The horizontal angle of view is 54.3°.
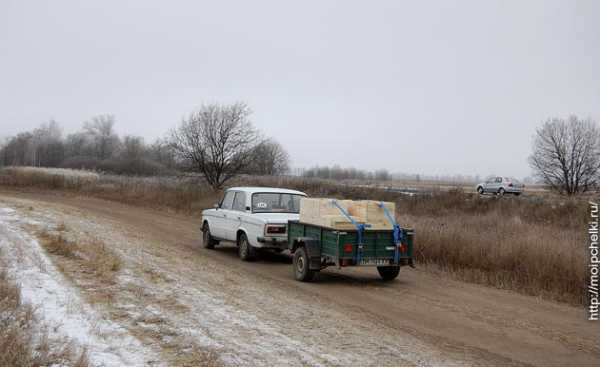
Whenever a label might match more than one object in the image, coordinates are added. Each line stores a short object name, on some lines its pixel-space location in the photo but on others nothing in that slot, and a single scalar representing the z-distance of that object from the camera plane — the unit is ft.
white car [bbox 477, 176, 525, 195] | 141.79
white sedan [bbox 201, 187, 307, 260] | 45.42
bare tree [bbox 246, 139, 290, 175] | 267.41
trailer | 37.45
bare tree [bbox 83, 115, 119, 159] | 388.31
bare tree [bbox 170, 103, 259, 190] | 112.68
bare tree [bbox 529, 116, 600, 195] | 145.28
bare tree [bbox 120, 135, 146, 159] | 316.40
